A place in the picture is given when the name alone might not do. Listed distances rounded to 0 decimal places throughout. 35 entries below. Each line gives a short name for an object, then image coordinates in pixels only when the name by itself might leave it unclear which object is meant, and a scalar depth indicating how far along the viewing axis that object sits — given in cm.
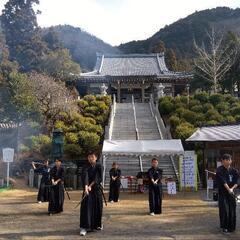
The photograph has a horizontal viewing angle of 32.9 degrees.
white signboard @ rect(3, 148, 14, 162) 1924
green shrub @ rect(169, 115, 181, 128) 2729
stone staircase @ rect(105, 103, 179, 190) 2095
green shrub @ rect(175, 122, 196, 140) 2414
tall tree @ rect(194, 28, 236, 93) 3994
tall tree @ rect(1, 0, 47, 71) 6166
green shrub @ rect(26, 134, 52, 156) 2402
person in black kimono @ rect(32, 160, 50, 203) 1415
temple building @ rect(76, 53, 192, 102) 4300
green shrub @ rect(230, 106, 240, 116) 2966
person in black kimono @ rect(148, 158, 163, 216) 1122
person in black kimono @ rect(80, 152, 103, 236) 848
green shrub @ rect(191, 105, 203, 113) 3051
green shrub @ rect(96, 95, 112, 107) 3427
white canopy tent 1755
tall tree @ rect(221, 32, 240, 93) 4144
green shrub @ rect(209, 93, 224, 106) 3262
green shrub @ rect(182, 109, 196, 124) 2845
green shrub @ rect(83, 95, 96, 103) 3399
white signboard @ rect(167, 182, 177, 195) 1652
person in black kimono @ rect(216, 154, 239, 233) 852
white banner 1792
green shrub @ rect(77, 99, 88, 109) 3228
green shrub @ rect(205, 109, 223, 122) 2820
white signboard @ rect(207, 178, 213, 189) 1546
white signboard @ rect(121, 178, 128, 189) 1855
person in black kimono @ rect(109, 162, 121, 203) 1482
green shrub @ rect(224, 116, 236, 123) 2741
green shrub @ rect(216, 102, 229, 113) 3068
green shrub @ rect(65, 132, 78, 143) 2427
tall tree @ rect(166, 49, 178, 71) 5692
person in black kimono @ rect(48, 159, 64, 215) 1130
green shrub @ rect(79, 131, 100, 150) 2425
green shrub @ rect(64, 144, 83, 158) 2348
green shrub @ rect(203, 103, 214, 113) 3058
